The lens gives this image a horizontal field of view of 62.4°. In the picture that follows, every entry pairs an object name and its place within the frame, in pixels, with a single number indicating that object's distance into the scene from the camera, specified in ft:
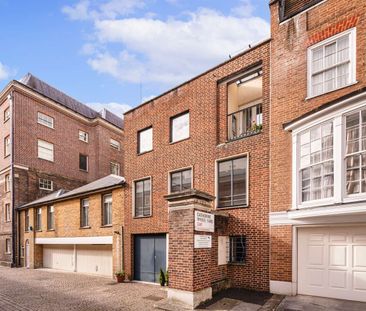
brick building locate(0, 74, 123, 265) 78.28
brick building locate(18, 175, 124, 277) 52.70
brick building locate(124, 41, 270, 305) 30.32
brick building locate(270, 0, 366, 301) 26.43
